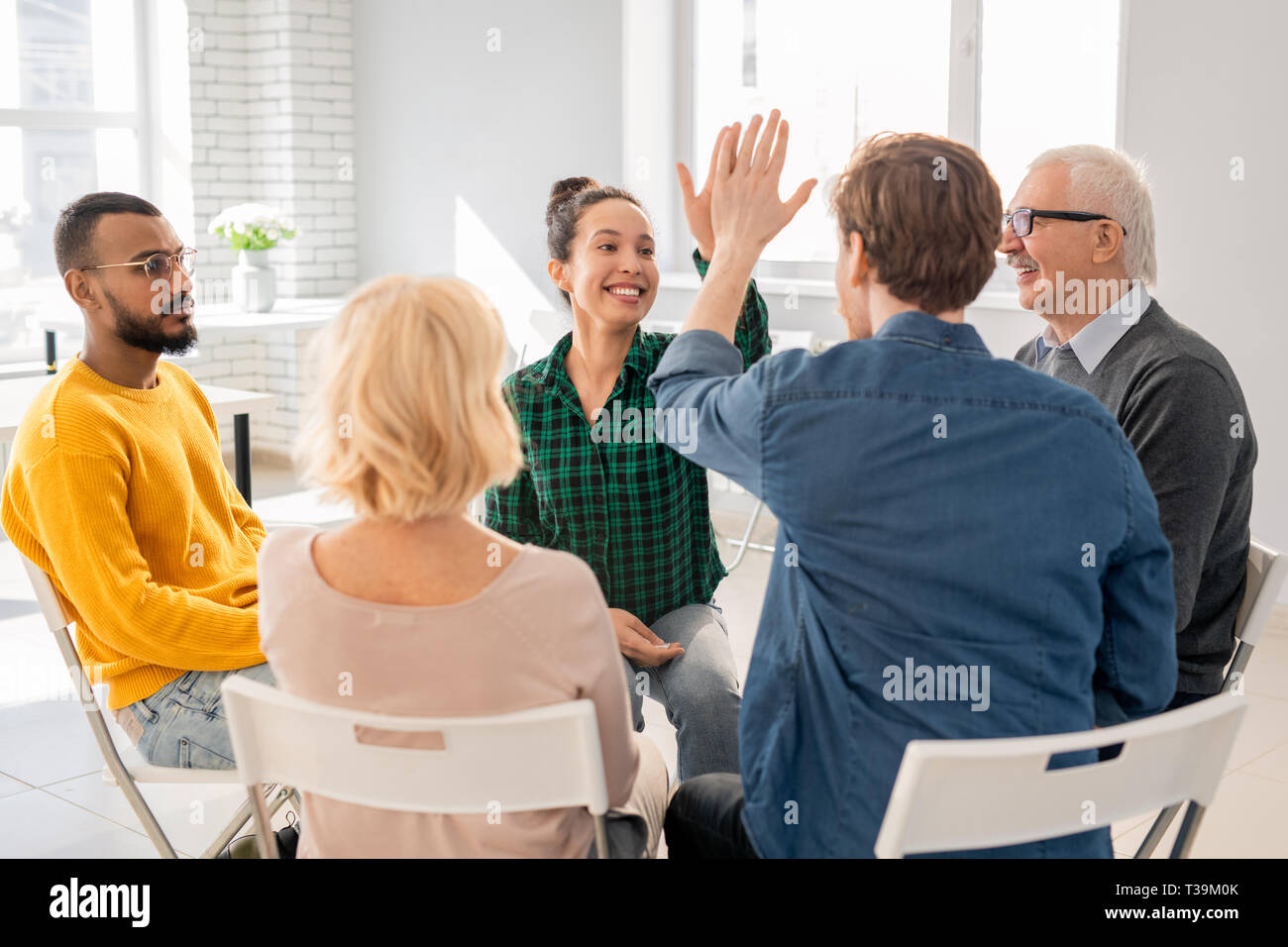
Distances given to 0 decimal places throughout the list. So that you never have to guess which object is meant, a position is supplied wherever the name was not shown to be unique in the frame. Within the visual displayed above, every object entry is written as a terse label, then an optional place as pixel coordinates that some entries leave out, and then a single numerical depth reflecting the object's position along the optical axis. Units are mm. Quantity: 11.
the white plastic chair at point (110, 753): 1979
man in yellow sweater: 2014
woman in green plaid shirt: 2314
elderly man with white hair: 1949
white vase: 6316
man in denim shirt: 1361
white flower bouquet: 6207
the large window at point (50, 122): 6250
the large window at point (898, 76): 4703
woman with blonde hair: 1409
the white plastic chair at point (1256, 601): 1932
